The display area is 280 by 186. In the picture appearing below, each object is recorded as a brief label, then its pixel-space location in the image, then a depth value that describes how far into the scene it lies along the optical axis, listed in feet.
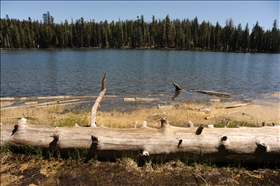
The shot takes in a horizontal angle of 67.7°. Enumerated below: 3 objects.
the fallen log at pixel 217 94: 63.16
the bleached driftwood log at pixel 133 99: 55.72
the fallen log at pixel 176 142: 16.49
